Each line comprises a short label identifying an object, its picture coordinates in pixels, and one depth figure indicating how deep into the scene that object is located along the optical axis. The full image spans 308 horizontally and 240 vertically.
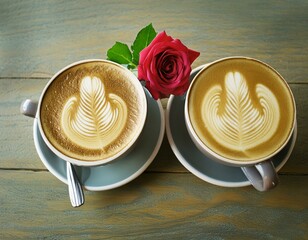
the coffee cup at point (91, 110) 0.60
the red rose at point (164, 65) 0.56
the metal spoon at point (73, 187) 0.62
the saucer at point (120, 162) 0.65
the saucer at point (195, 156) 0.64
